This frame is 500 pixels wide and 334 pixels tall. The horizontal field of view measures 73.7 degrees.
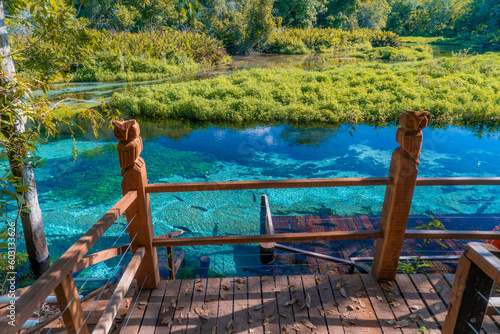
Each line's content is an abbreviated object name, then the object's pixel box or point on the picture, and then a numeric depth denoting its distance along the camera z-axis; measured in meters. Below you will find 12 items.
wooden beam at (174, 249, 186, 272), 5.06
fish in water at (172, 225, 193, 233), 7.50
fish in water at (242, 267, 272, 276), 5.50
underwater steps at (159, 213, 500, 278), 5.40
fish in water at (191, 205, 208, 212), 8.34
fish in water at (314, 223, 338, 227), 6.71
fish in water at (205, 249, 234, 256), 6.78
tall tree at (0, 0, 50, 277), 3.26
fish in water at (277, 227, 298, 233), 6.55
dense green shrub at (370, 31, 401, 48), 33.03
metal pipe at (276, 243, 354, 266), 4.62
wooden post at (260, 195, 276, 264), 4.97
